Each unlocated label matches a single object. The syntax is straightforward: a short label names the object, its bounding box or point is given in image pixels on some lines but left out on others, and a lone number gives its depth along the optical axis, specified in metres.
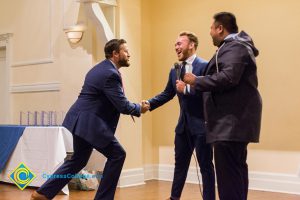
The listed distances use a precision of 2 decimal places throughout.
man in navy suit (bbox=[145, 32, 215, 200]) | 3.89
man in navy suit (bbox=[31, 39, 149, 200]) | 3.81
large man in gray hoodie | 2.92
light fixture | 6.16
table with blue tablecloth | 5.40
